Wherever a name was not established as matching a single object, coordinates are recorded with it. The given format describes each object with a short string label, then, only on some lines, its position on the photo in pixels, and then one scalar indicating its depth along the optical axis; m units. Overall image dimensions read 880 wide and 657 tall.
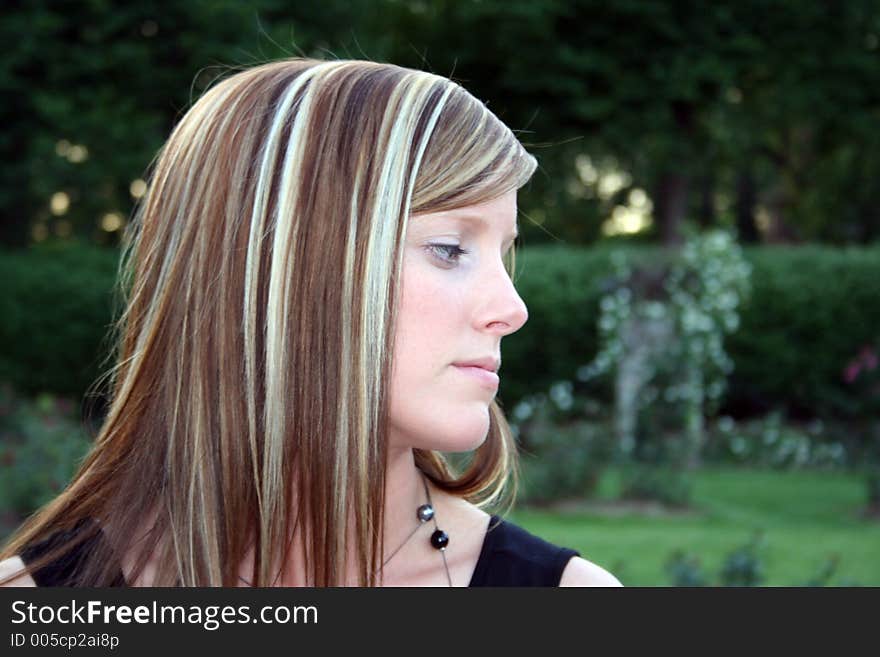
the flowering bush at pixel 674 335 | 11.14
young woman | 1.49
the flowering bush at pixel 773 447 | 11.90
